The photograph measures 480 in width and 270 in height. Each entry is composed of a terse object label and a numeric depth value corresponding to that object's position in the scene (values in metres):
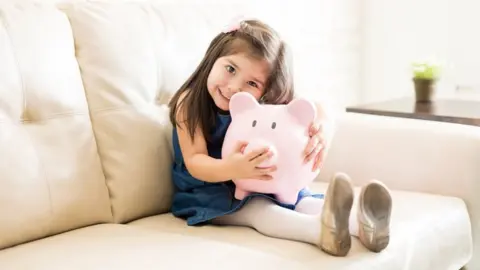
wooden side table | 1.95
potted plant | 2.15
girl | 1.32
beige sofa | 1.21
